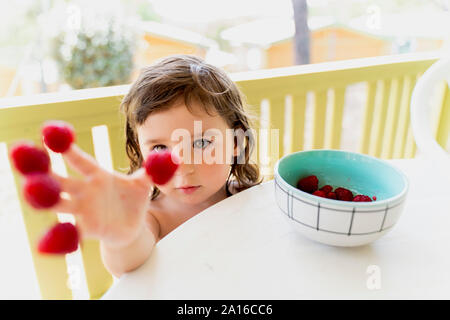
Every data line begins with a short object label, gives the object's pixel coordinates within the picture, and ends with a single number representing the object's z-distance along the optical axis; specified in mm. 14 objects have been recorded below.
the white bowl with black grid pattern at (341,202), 427
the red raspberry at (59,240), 285
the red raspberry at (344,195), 517
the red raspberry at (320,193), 510
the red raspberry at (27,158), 289
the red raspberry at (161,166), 345
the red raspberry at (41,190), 280
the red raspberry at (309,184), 557
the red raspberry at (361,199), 488
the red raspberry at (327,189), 540
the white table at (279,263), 420
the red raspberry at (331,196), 519
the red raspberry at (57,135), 326
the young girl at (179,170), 350
